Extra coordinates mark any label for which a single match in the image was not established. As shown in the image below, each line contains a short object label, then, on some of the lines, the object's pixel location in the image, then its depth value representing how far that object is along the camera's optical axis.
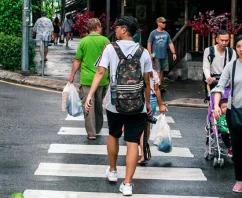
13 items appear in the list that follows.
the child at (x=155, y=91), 9.76
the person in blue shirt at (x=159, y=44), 17.02
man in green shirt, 11.34
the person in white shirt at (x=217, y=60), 10.40
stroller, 9.91
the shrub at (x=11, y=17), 20.14
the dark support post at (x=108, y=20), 18.20
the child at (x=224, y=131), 10.12
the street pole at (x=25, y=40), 18.69
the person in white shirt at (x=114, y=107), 8.36
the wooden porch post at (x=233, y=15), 19.06
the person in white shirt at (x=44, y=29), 21.55
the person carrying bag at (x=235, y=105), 8.38
